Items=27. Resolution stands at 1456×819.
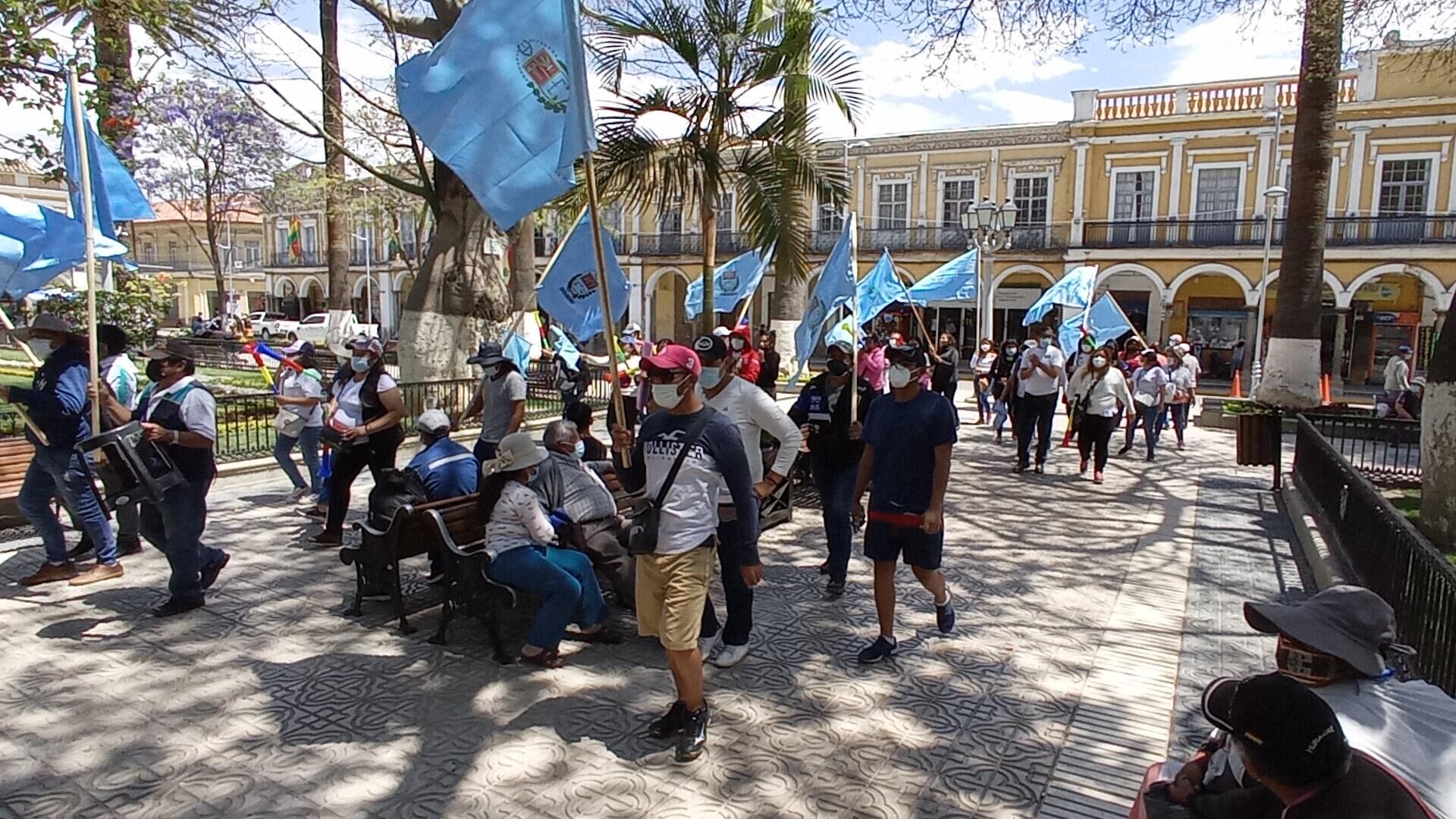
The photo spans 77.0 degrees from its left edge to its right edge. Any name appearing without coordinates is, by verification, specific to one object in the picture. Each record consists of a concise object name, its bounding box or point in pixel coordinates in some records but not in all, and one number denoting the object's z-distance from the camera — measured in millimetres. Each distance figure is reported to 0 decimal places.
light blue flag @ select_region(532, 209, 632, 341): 8781
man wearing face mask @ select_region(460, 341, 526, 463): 6691
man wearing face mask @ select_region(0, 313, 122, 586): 5531
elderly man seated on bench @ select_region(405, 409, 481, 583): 5777
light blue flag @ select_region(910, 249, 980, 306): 15889
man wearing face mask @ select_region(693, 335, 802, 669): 4664
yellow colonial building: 26250
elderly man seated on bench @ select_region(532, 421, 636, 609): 5137
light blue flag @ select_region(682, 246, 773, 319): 12809
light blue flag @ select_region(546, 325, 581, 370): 12719
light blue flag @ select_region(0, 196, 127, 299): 8992
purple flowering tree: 25781
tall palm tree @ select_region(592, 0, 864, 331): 8781
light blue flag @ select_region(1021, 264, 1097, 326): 16250
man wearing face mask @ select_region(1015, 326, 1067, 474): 9742
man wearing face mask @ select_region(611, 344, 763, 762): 3760
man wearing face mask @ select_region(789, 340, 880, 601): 5824
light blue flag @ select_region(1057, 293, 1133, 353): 15805
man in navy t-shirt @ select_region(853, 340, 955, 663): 4590
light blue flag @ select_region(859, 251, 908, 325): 14648
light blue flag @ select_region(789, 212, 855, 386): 8867
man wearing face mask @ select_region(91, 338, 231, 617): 5078
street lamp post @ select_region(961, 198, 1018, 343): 15475
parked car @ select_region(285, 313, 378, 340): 35688
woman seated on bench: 4641
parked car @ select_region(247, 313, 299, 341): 37656
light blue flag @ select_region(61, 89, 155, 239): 7324
